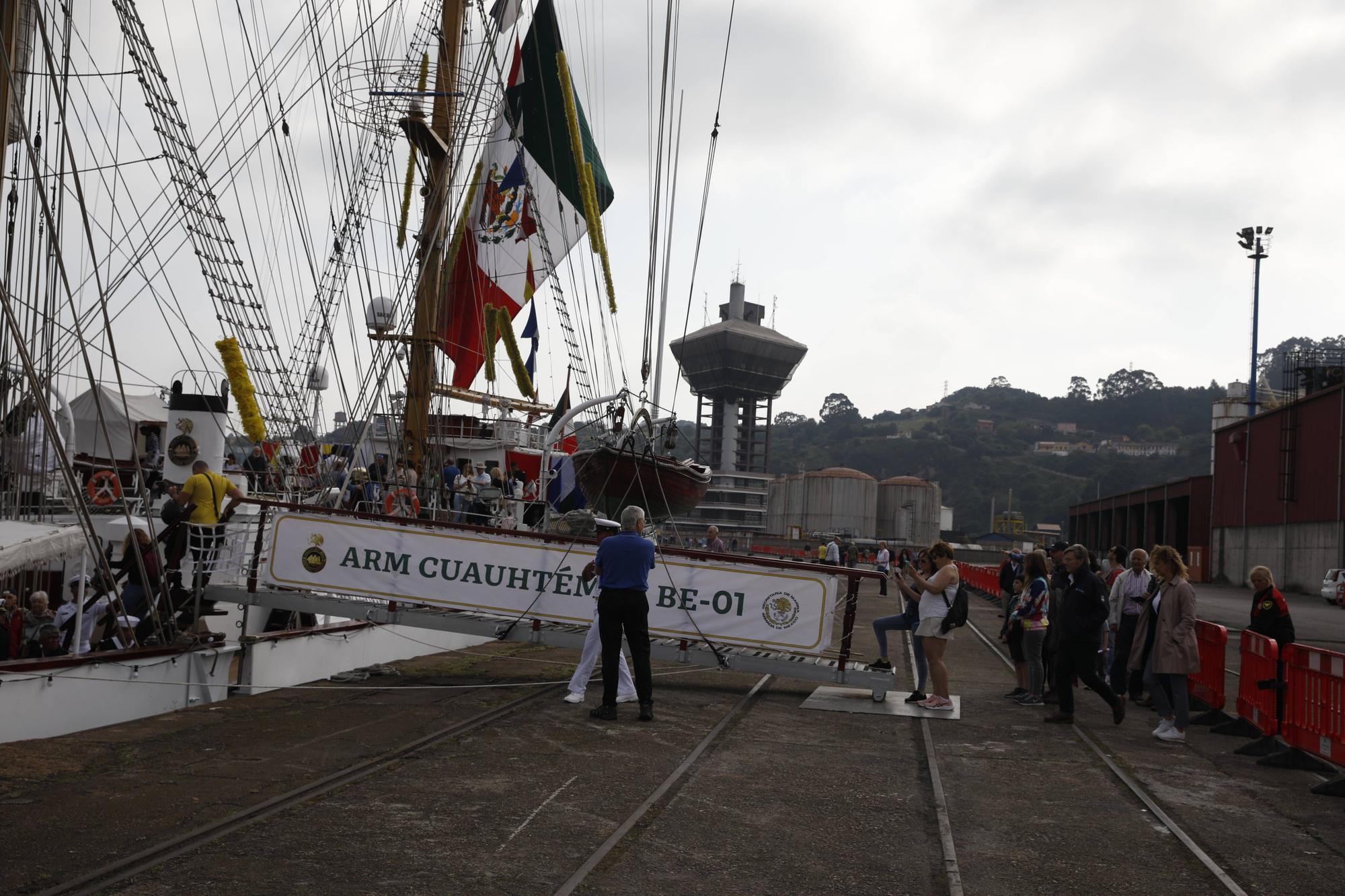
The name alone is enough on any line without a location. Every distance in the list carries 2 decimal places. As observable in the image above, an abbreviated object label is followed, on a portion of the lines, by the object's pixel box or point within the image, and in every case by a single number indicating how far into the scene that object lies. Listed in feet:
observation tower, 540.93
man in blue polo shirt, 29.60
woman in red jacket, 32.04
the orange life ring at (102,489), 41.45
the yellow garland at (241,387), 47.29
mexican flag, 93.86
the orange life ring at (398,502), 47.57
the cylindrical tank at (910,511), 423.23
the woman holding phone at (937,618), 33.83
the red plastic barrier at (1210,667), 37.19
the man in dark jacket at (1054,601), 36.09
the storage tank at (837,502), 430.20
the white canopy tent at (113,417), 81.46
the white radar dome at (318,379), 71.92
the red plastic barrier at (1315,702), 26.76
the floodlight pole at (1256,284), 225.11
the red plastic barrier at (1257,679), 30.71
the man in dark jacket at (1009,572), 64.23
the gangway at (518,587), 36.19
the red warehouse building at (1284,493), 129.08
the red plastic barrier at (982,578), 121.80
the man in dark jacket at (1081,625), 32.58
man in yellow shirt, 35.76
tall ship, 30.40
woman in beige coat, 30.89
